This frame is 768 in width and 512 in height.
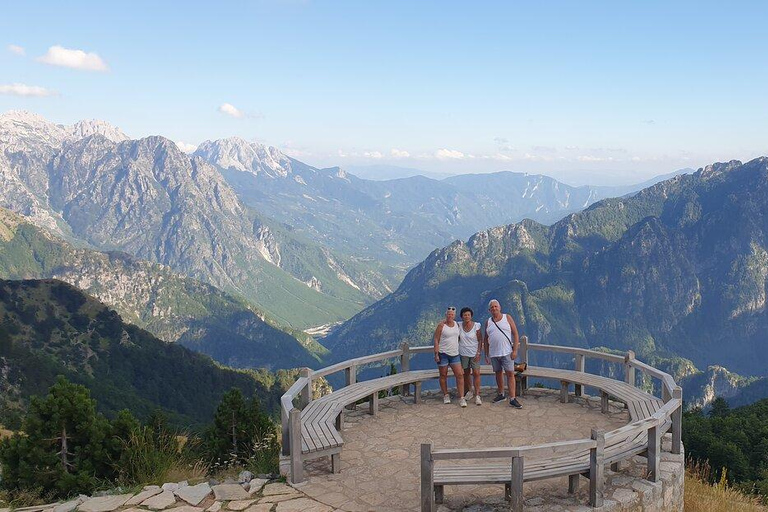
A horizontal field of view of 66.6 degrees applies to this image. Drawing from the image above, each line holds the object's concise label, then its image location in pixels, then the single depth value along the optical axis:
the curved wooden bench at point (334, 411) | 9.54
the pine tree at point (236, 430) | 12.92
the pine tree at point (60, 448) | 9.93
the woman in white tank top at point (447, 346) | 13.31
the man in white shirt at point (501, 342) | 13.09
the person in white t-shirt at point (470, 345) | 13.21
